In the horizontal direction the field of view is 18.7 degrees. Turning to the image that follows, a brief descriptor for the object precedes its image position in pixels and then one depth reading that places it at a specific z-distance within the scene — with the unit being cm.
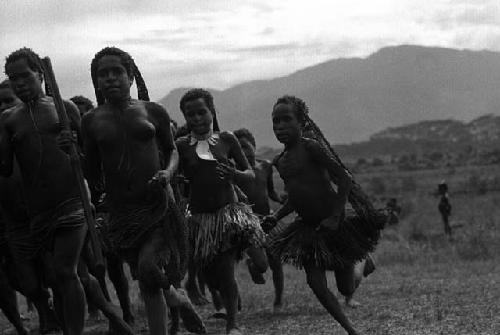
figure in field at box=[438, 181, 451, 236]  3620
